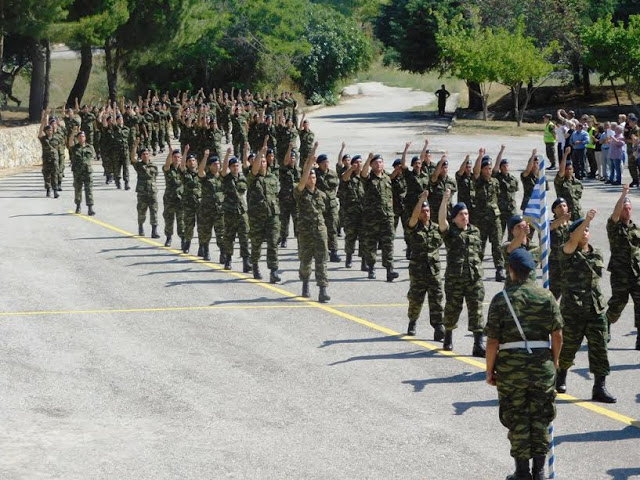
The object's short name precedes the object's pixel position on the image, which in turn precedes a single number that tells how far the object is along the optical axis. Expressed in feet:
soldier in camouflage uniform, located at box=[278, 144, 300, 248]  67.36
